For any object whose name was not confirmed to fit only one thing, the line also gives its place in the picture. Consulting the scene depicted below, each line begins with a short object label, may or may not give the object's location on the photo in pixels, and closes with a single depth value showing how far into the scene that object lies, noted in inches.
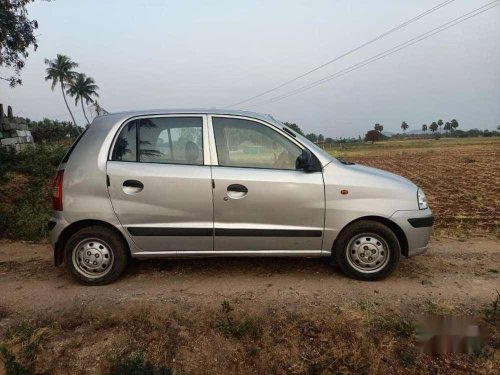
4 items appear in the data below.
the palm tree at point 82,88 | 2310.7
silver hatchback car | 161.8
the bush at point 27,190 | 263.9
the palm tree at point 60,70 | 2182.6
